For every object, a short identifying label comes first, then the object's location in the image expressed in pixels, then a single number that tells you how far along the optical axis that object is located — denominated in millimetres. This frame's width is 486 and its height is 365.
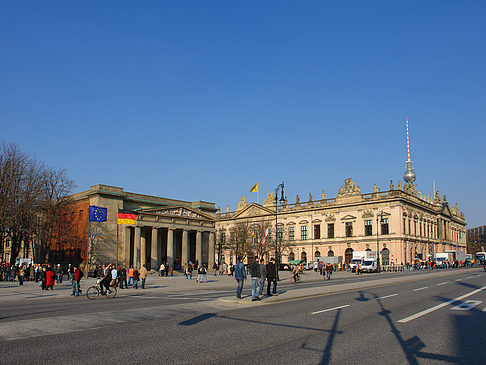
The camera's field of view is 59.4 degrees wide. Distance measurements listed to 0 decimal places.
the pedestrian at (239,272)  21234
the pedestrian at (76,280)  25812
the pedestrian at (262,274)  20562
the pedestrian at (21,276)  37762
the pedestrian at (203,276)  41719
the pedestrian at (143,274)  33531
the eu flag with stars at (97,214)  48125
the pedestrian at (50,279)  31719
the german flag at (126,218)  49819
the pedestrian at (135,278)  33625
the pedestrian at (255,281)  20188
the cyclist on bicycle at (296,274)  41656
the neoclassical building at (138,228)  66188
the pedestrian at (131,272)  34438
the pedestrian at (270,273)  22536
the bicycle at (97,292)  24328
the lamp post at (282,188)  46950
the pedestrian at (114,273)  28344
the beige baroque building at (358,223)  85688
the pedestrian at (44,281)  31978
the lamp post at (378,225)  83812
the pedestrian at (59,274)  42416
